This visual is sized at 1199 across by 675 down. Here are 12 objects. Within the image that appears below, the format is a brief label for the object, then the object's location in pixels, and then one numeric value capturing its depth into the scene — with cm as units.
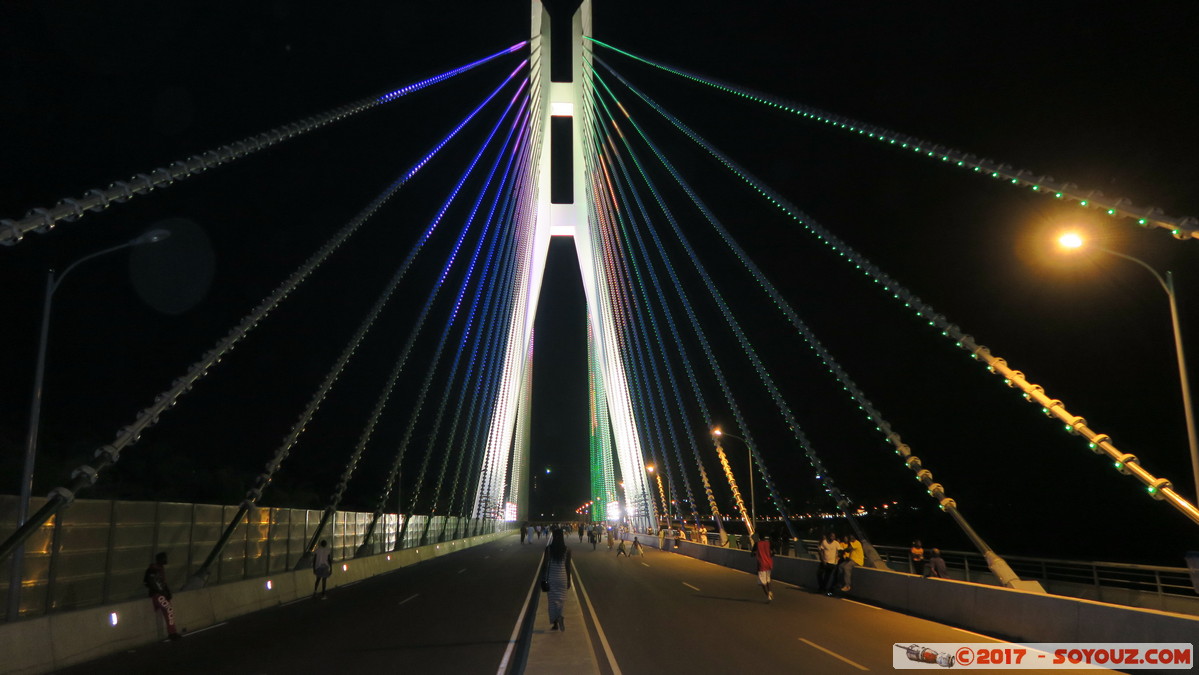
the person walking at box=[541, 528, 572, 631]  1327
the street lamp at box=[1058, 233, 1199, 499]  1328
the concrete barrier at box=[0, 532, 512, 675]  1148
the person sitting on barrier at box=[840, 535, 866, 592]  2138
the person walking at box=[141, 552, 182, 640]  1466
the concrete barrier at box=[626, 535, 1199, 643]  1103
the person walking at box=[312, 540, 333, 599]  2300
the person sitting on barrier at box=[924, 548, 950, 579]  2086
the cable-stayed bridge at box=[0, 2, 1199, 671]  1346
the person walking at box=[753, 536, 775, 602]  1966
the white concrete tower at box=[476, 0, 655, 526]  4141
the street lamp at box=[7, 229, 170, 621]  1230
